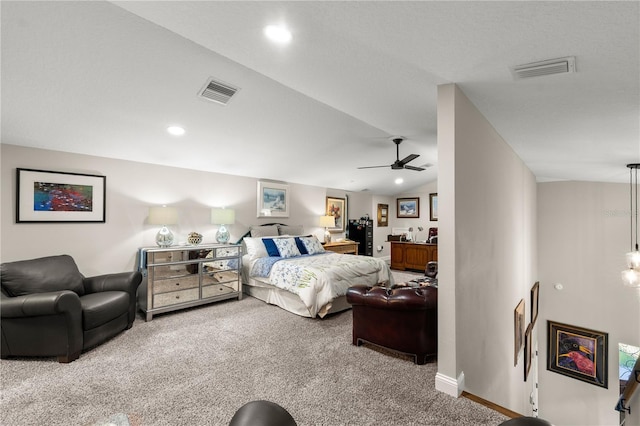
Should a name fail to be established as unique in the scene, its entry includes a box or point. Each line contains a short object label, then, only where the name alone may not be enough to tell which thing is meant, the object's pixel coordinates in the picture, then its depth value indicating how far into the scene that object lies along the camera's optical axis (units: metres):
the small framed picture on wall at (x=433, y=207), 8.12
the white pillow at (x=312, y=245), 5.40
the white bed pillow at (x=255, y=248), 4.92
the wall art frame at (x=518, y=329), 4.01
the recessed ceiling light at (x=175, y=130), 3.56
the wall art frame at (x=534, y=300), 5.70
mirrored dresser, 3.80
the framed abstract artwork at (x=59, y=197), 3.33
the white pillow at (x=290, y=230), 5.91
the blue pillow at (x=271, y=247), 4.95
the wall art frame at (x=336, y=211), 7.24
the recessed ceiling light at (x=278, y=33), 1.80
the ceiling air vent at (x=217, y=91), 2.86
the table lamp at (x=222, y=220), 4.76
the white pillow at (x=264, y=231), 5.37
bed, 3.82
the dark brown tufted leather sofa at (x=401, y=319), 2.66
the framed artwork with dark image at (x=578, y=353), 5.82
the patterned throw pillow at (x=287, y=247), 4.95
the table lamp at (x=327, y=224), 6.75
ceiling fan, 4.50
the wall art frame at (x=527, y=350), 4.91
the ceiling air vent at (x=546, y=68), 1.72
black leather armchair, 2.54
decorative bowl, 4.50
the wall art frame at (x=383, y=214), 8.64
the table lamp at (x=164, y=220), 4.02
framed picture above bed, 5.69
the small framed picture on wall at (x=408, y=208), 8.52
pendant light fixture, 4.31
